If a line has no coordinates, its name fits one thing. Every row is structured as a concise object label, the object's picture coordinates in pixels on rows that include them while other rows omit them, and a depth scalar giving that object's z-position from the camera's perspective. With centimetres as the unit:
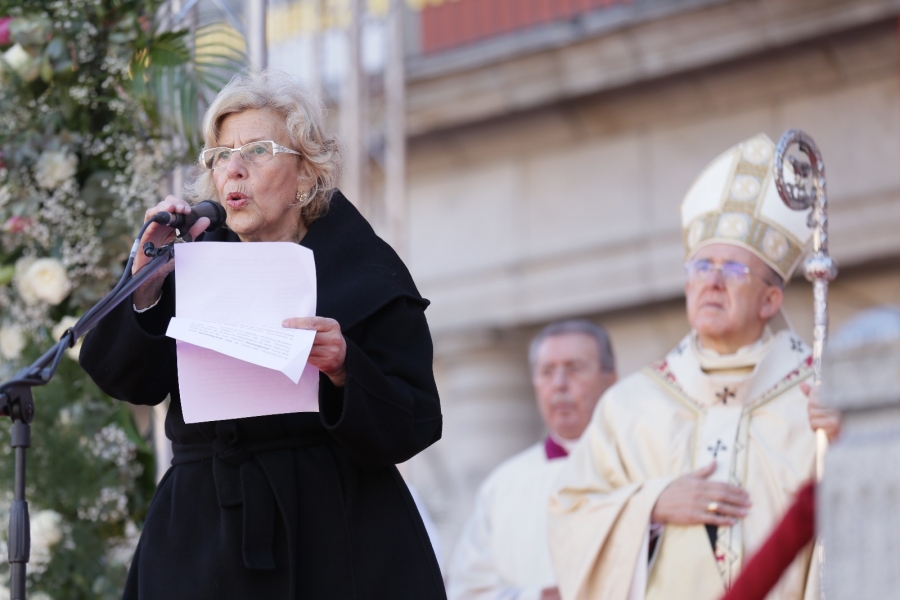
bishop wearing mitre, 911
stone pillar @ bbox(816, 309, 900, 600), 426
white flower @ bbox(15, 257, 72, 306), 994
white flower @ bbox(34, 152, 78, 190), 1021
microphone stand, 619
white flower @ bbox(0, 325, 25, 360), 1016
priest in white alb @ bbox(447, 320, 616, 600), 1199
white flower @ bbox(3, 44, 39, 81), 1033
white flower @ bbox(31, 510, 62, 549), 954
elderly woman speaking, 628
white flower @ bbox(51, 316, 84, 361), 1011
